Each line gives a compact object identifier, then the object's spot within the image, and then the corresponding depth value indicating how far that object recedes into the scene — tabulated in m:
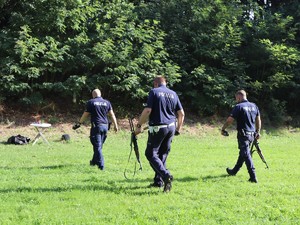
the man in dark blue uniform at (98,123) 9.07
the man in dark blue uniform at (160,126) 6.55
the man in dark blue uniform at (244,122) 8.12
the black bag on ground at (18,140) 14.48
